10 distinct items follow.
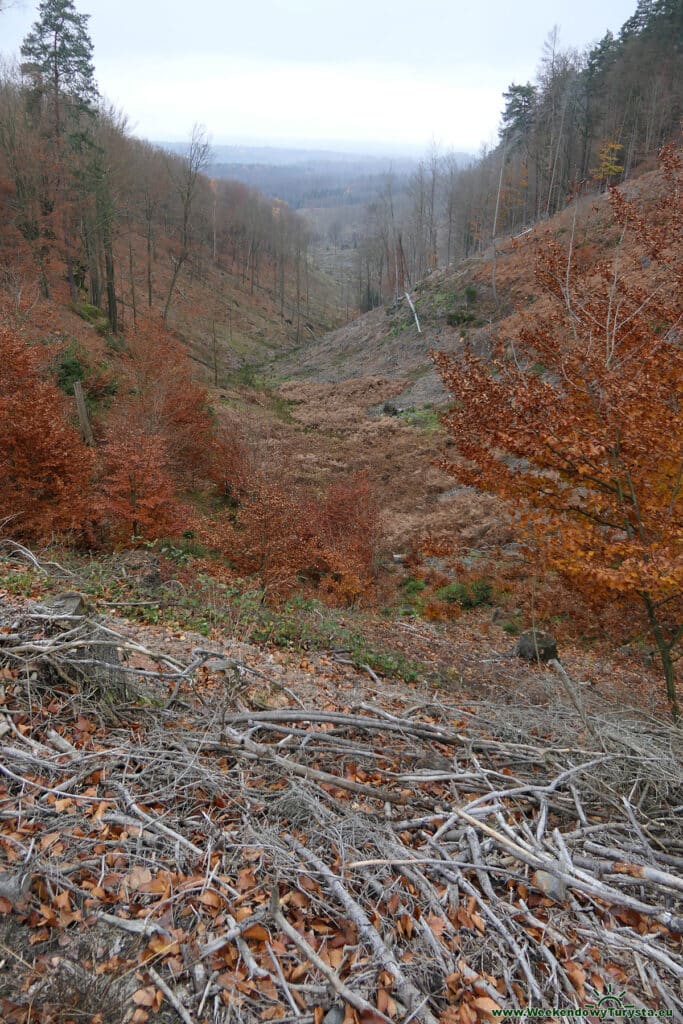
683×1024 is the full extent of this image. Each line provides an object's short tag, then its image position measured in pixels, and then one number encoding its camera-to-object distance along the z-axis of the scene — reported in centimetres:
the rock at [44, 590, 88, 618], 416
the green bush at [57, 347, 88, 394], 1752
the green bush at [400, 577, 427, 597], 1395
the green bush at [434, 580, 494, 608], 1315
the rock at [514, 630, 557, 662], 888
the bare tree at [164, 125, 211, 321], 3095
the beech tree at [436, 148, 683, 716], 552
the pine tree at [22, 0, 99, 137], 2966
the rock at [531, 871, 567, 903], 278
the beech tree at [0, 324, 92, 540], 1018
